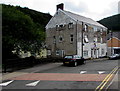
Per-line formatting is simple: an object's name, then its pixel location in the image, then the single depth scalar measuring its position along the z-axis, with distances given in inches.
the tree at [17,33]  441.9
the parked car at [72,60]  532.8
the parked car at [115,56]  921.2
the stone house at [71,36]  830.8
